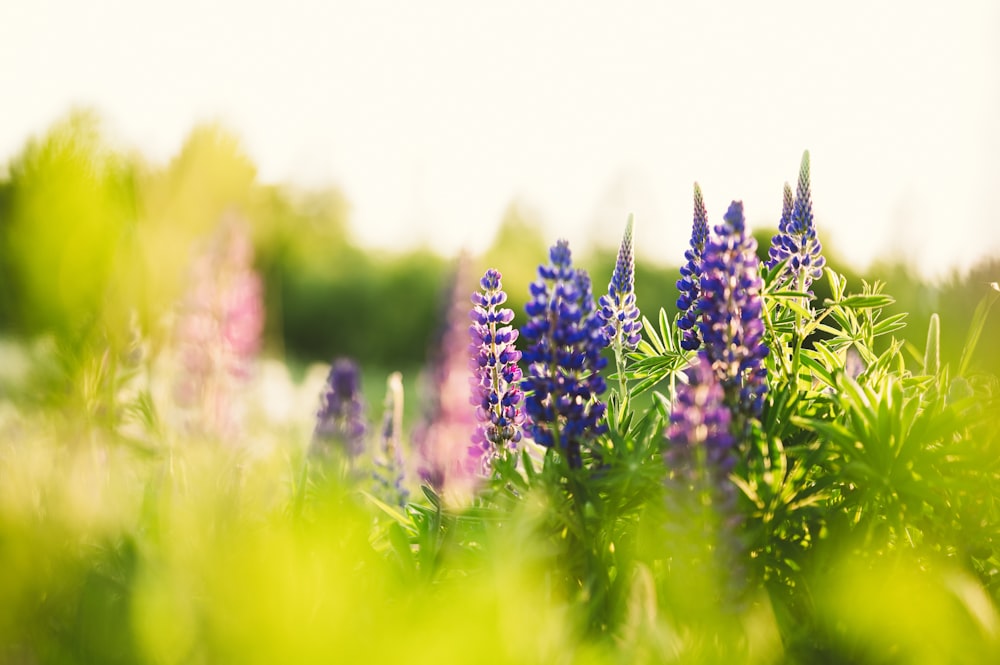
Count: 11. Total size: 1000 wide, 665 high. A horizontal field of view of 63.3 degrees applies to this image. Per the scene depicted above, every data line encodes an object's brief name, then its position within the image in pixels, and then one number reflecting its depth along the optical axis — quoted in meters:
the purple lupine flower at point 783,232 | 2.04
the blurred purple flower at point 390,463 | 3.07
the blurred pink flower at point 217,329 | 1.29
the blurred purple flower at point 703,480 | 1.27
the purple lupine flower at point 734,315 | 1.47
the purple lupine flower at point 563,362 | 1.50
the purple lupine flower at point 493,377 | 1.73
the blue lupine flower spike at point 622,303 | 2.01
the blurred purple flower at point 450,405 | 2.51
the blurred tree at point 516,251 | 16.27
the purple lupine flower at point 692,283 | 1.73
